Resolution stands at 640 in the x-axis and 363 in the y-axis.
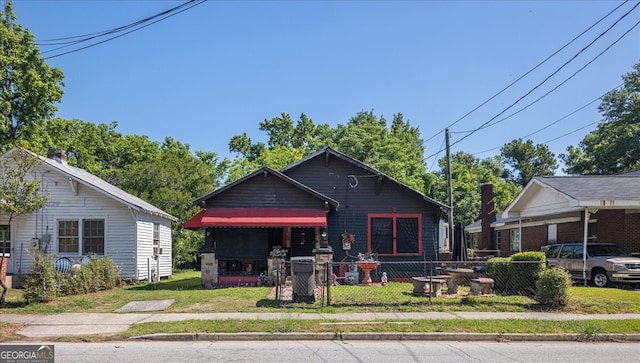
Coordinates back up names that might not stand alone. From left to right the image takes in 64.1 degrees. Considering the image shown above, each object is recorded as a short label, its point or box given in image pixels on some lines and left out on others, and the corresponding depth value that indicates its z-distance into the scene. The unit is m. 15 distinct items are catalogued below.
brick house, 18.44
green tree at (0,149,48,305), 13.81
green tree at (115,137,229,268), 32.28
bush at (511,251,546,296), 14.05
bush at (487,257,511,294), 14.99
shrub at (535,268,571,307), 12.66
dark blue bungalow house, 19.02
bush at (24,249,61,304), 13.95
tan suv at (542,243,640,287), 16.97
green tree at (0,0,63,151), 31.53
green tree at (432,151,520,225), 47.34
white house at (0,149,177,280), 19.75
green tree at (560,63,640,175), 42.47
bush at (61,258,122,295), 15.99
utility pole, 28.47
